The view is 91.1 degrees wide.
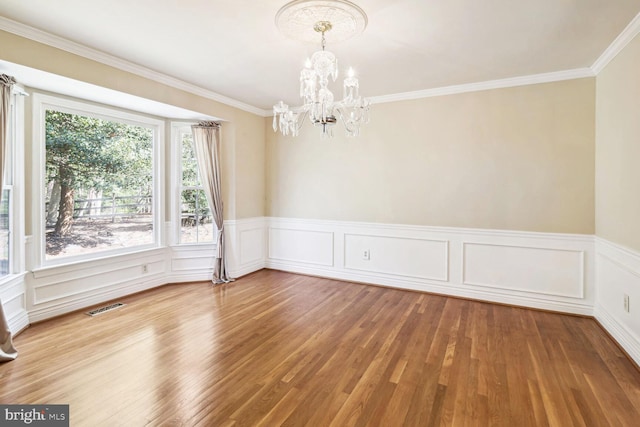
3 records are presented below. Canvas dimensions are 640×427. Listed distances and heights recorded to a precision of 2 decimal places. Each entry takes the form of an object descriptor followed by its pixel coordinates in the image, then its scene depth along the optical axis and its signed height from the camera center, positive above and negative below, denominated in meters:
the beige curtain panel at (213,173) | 4.73 +0.53
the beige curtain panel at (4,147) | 2.59 +0.54
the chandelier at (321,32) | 2.27 +1.44
